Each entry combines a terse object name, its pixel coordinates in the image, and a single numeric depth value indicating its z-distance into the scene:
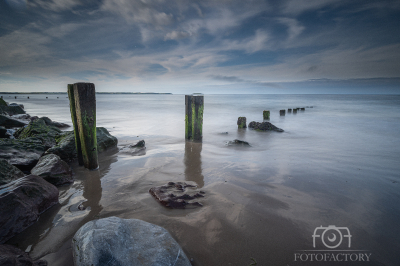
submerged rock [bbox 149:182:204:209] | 3.09
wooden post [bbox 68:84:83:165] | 4.52
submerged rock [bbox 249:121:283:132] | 10.08
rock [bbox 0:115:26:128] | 9.63
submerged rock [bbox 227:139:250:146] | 7.15
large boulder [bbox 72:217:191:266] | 1.67
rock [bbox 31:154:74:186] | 3.58
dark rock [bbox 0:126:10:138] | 6.40
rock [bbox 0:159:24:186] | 3.01
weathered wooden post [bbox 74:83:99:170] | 4.15
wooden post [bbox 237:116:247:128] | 11.01
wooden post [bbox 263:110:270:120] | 15.20
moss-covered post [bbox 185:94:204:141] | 7.37
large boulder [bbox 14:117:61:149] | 6.26
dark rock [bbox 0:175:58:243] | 2.27
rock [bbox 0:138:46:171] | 4.05
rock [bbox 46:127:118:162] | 5.02
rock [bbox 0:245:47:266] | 1.55
